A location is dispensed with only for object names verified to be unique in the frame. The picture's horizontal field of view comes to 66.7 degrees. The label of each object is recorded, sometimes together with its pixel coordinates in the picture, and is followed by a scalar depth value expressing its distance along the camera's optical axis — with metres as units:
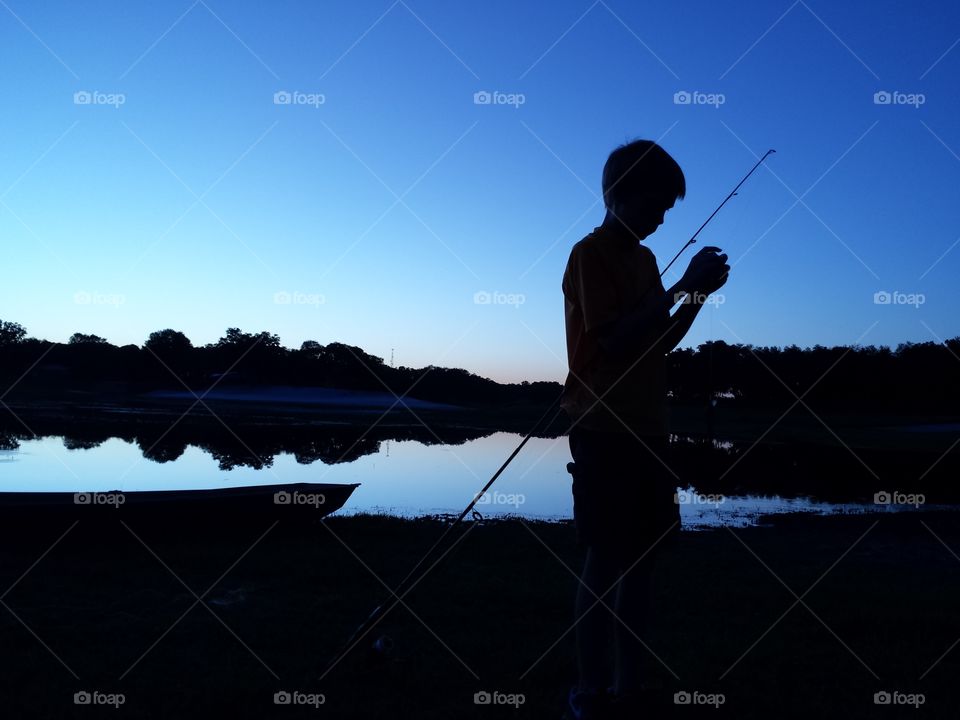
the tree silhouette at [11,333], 58.42
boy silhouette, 2.46
